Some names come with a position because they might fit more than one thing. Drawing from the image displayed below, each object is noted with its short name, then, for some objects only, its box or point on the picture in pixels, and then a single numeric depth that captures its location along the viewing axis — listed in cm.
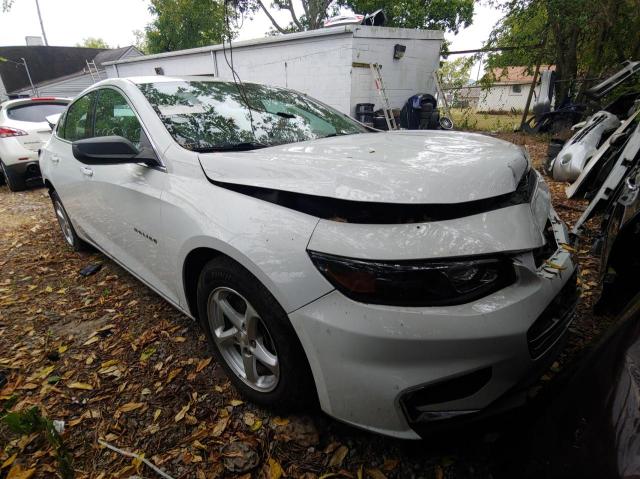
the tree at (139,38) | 4038
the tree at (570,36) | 795
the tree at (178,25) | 2384
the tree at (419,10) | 1492
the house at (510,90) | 1038
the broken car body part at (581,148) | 477
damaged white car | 116
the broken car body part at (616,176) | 268
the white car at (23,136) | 604
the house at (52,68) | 2370
